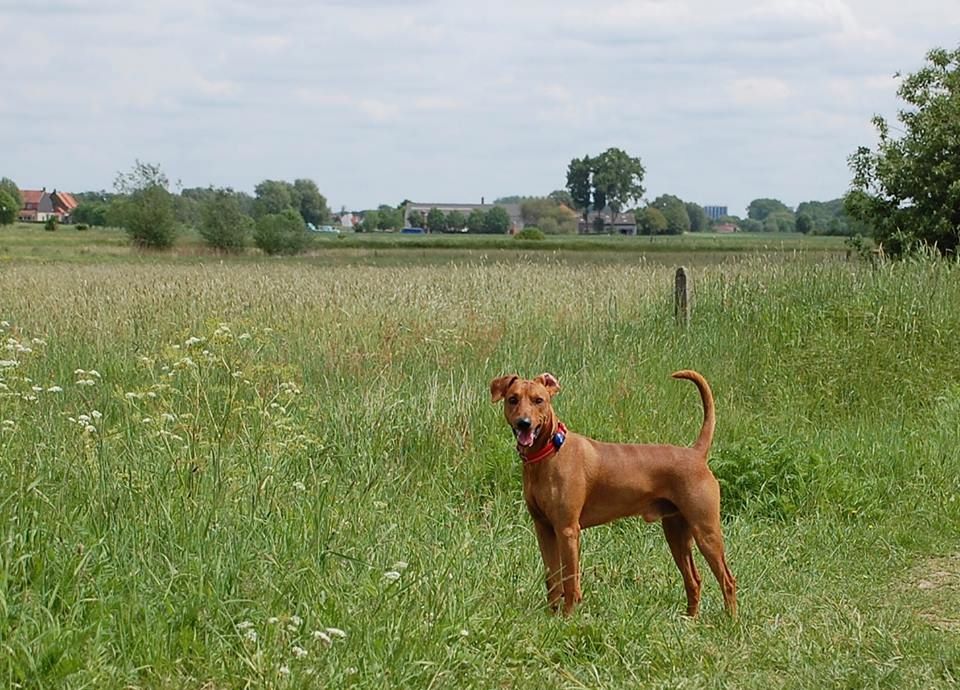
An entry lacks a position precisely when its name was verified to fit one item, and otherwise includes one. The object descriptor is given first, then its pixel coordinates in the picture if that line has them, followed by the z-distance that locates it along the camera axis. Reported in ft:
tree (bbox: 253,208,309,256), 202.28
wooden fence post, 44.29
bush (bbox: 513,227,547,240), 261.65
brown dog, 19.29
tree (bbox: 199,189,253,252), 199.72
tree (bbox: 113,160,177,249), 203.62
